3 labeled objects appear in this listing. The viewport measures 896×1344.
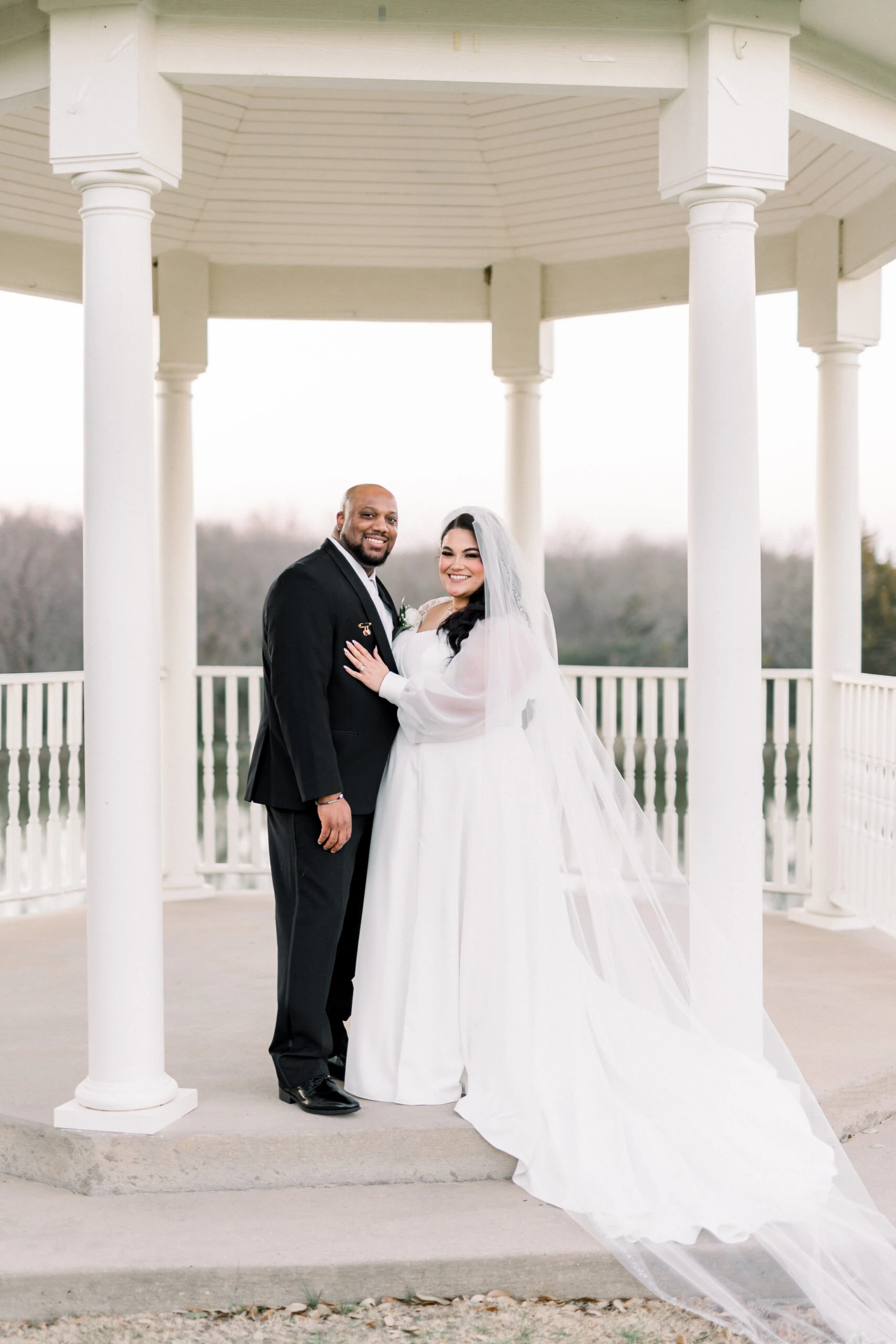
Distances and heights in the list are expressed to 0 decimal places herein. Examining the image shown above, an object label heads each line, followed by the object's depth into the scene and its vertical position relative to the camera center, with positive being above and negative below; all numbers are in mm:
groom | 3900 -347
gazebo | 3781 +1257
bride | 3688 -866
